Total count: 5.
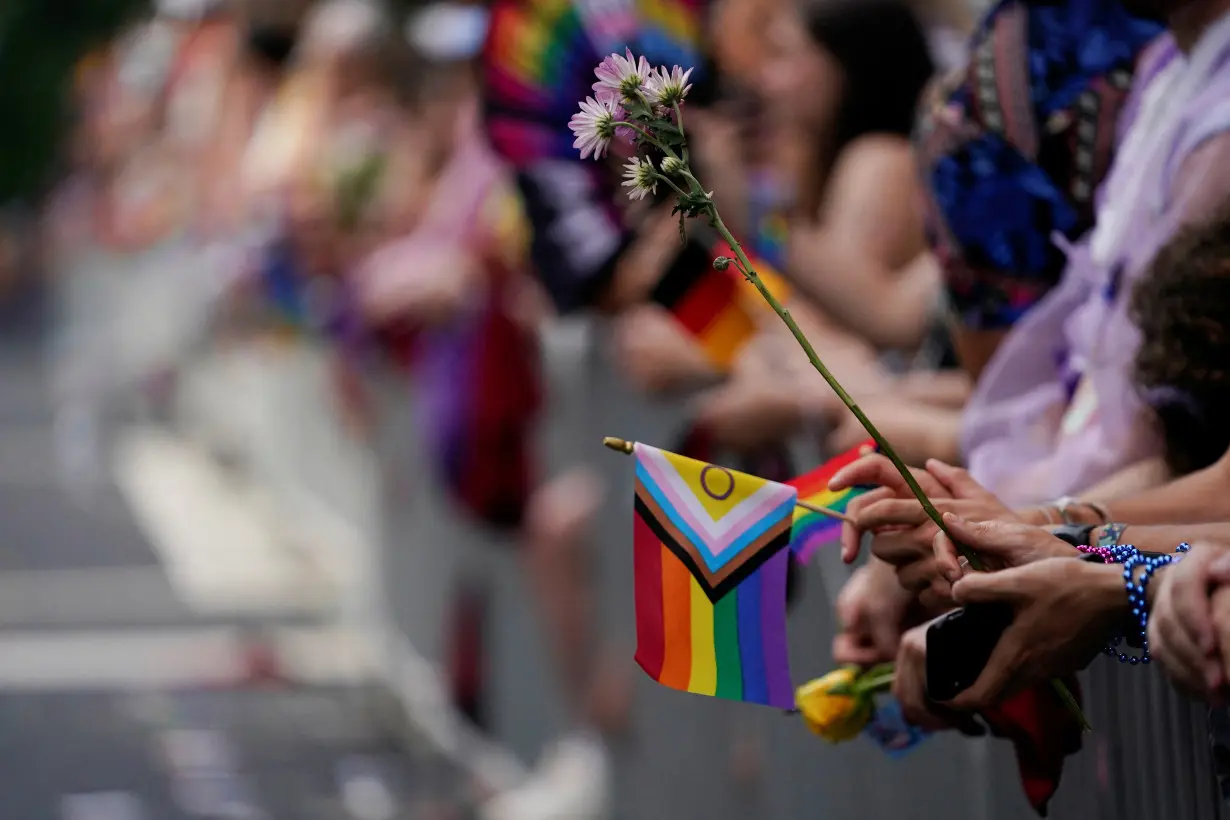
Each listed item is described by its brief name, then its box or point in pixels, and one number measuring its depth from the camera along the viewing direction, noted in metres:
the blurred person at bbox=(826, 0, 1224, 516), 5.36
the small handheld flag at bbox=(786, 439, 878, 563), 5.02
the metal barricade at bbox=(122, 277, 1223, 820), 5.18
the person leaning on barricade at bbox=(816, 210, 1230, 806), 3.90
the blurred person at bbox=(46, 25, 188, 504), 32.22
